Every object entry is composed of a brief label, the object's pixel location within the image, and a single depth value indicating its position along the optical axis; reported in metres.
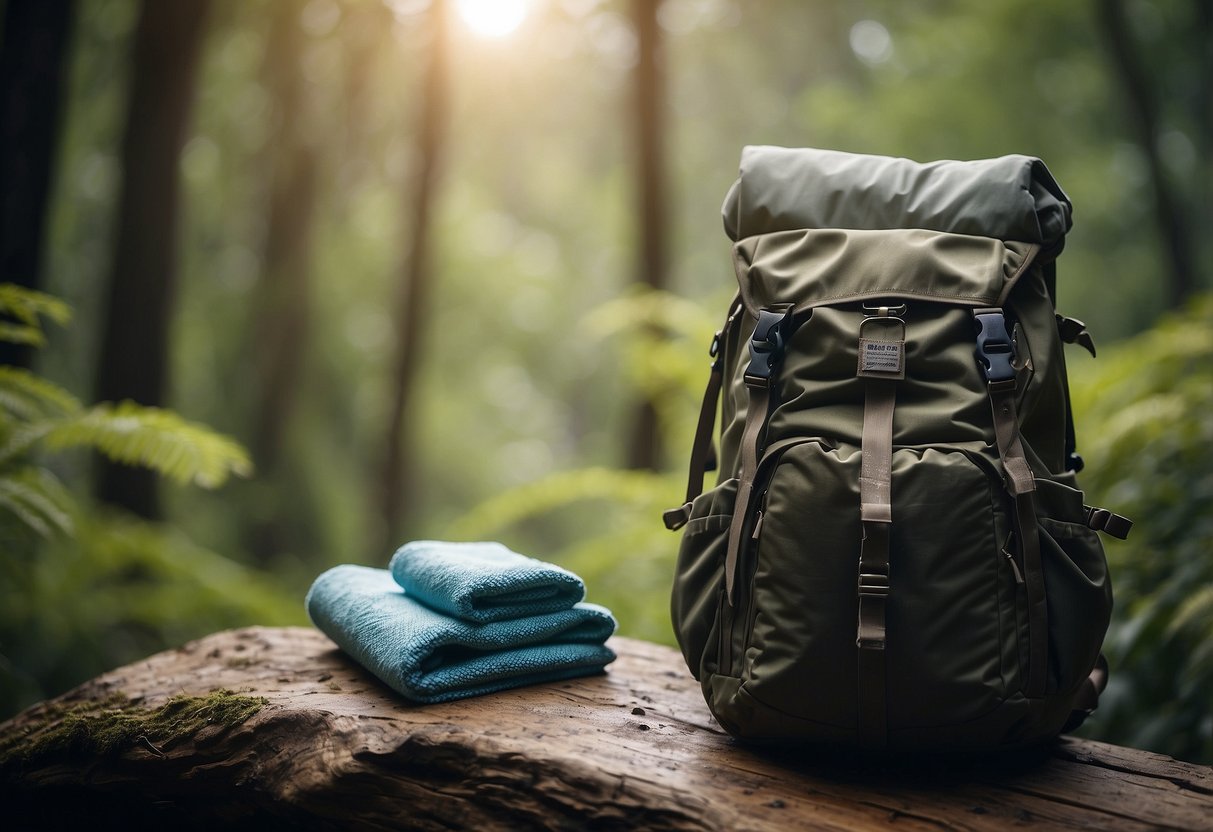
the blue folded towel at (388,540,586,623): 1.79
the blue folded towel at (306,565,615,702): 1.71
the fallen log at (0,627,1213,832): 1.36
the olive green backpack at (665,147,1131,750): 1.40
